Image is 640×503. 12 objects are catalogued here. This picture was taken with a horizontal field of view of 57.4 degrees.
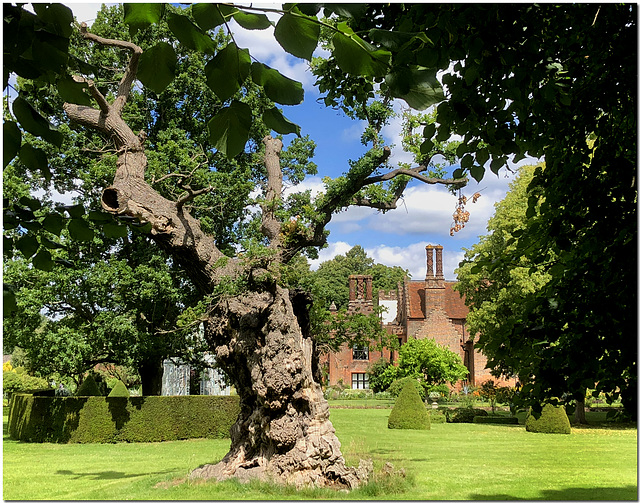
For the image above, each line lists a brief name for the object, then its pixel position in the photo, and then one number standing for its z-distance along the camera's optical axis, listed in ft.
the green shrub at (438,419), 77.00
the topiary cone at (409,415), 67.46
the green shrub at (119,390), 68.13
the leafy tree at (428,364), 101.81
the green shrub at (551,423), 63.41
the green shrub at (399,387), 98.89
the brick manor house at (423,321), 127.44
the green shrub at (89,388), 67.41
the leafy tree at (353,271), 175.97
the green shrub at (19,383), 85.76
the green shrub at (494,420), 75.41
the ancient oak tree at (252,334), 31.12
